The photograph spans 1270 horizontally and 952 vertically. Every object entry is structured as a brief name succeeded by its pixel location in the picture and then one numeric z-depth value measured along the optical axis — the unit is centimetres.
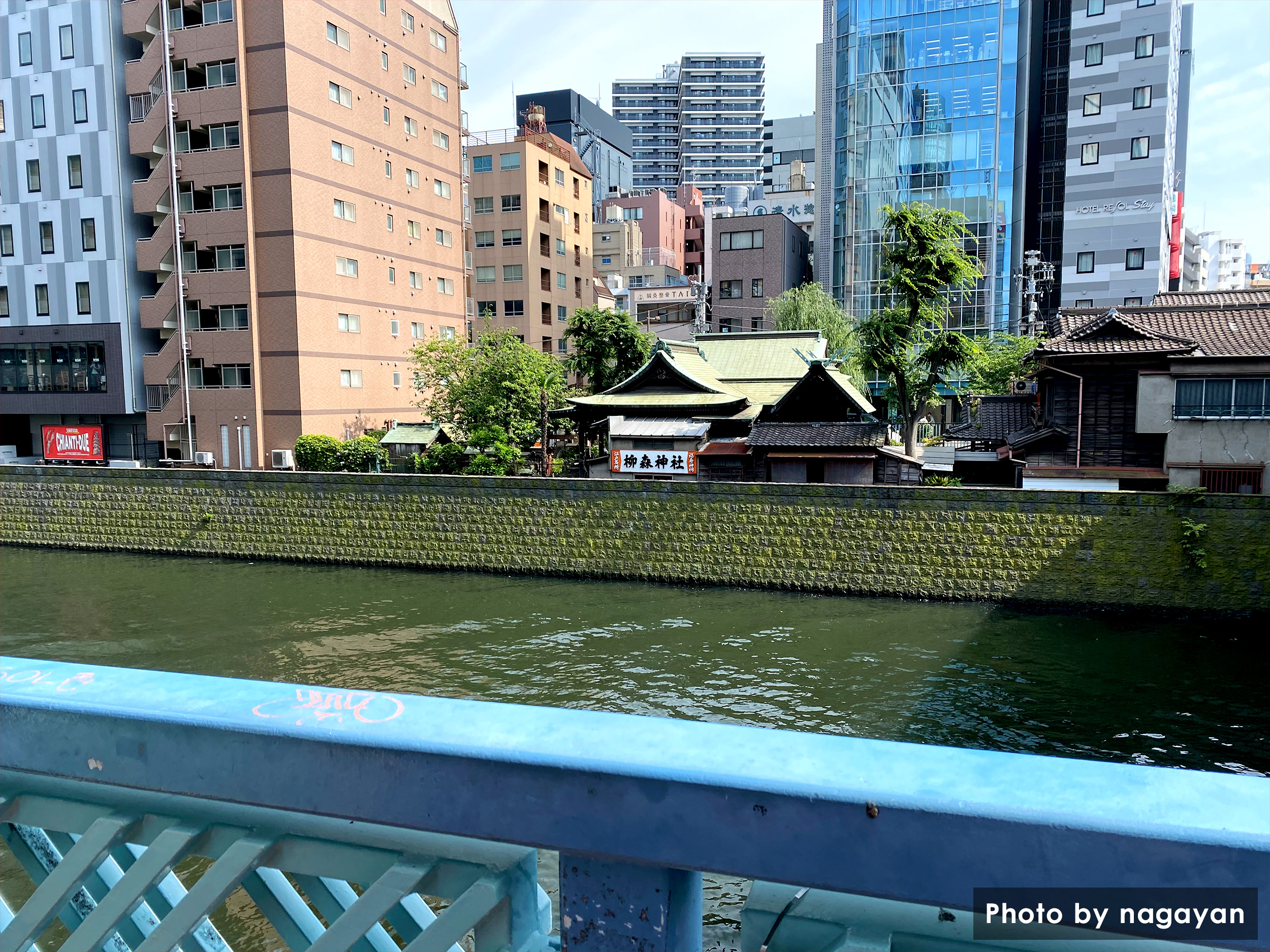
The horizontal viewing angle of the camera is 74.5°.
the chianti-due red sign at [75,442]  3180
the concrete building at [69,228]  3406
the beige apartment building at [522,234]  4878
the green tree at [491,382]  3077
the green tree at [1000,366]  3928
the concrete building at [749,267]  5334
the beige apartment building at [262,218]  3180
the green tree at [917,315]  2498
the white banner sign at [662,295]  5884
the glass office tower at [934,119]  4594
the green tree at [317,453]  2936
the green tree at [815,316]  4309
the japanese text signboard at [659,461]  2416
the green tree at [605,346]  3750
